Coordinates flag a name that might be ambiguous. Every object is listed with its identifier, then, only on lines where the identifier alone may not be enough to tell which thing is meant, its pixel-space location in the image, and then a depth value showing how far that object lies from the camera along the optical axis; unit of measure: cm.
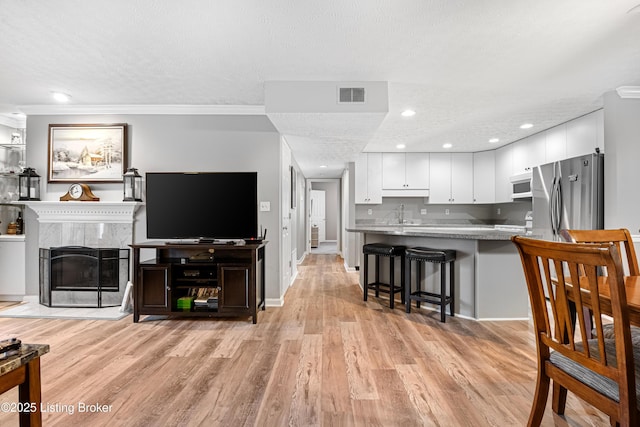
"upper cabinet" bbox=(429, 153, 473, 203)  633
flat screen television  365
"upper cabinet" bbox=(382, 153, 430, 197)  639
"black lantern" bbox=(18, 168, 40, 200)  389
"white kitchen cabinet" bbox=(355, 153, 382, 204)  639
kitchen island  347
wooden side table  95
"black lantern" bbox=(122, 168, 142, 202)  383
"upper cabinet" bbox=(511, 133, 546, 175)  486
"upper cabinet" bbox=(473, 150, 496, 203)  618
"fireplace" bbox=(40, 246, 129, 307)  391
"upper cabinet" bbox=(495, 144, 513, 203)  565
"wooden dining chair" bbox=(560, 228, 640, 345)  197
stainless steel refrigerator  347
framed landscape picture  398
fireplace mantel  388
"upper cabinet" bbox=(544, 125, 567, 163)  441
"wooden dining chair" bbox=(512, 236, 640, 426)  113
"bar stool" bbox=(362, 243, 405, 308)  400
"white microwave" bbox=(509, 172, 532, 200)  500
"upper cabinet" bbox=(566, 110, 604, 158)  385
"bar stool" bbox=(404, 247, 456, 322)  346
